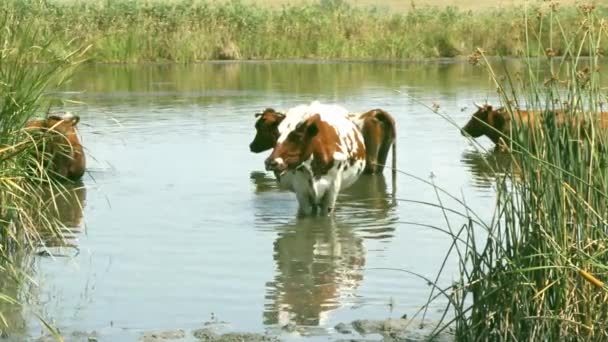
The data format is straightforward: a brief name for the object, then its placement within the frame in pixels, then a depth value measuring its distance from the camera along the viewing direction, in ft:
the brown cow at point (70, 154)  51.68
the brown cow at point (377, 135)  55.72
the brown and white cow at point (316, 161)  45.16
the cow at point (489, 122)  63.90
